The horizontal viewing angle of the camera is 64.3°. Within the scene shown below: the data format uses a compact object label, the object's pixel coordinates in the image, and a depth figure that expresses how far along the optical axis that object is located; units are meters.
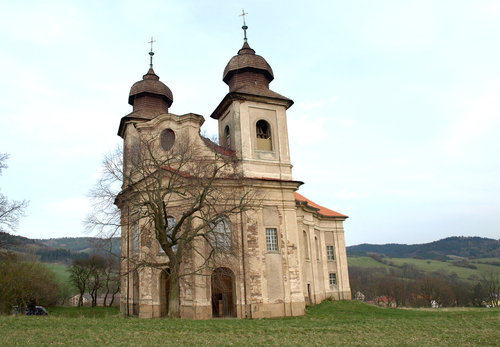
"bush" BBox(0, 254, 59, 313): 25.83
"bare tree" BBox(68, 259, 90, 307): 47.97
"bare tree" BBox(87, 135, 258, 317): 18.05
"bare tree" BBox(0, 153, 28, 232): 22.67
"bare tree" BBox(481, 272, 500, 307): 62.14
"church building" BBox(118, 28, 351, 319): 21.27
